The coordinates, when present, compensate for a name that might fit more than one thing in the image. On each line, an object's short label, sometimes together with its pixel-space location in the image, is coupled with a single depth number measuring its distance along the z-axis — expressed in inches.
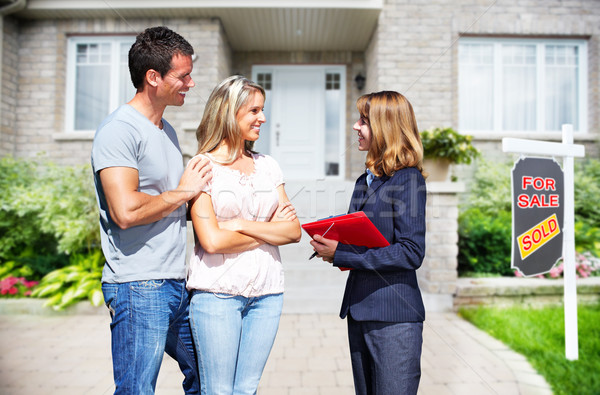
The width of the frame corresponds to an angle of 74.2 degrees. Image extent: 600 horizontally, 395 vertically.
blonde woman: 58.3
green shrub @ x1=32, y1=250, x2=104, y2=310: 173.8
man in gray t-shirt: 54.2
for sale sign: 130.9
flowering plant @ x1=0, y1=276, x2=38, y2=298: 182.2
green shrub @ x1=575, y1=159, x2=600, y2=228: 229.5
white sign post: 123.7
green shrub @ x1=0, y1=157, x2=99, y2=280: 194.4
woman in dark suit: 59.6
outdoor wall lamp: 316.8
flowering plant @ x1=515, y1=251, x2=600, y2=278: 187.5
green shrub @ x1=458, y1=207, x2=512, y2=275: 194.5
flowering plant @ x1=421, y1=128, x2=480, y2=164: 181.2
